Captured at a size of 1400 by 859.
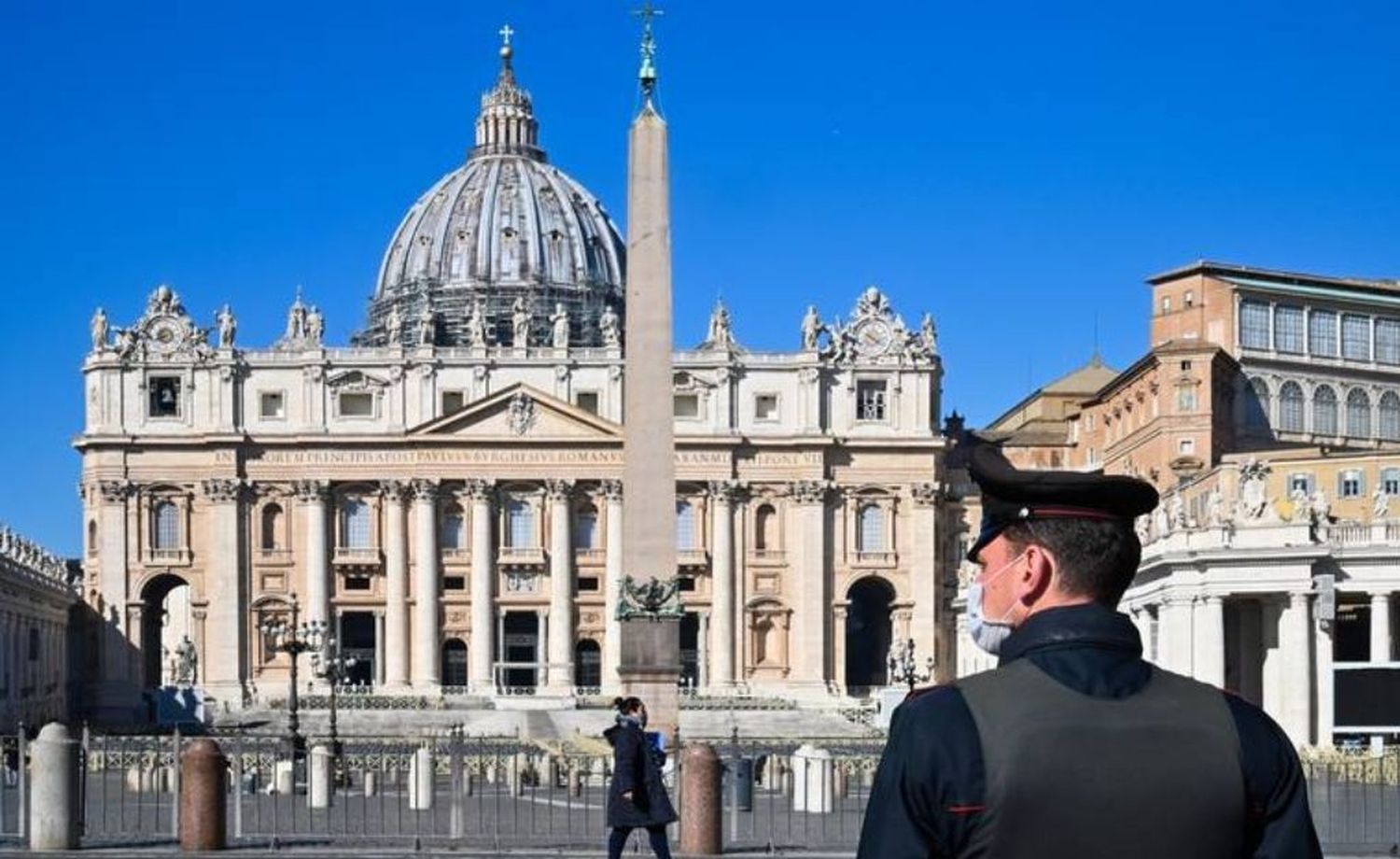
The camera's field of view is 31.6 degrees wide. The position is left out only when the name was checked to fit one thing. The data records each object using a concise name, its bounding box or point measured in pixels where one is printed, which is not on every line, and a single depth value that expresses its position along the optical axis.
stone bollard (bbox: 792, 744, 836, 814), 32.19
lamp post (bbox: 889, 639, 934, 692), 87.00
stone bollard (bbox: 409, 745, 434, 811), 32.47
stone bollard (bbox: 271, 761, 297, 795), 37.69
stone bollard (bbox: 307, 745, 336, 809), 35.25
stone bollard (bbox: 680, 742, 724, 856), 24.34
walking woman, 19.70
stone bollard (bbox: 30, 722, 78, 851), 24.16
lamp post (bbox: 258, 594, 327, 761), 43.59
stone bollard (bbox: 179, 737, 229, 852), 24.08
